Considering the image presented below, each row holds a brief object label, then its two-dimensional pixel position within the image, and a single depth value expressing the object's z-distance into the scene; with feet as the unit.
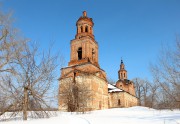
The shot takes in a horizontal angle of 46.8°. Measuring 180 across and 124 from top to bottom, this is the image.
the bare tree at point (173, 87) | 47.41
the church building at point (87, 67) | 120.16
